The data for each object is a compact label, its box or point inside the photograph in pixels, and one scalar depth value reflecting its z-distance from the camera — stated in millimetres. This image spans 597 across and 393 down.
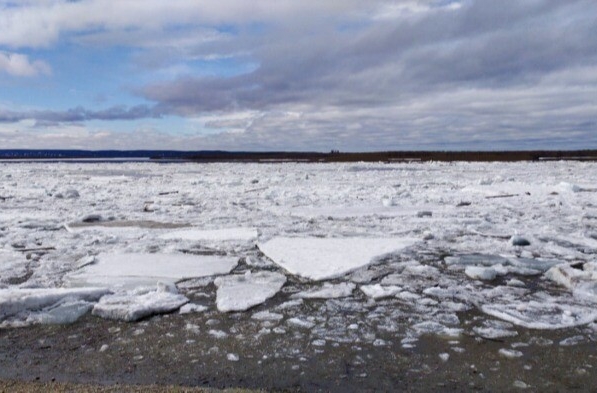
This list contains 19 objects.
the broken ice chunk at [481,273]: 4320
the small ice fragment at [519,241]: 5562
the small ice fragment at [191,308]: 3578
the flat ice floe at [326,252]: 4633
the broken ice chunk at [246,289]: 3721
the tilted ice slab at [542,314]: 3291
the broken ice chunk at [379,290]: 3879
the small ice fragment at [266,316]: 3436
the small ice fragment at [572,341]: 2977
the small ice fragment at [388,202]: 9336
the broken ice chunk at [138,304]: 3453
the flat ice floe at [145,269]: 4324
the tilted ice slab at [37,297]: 3559
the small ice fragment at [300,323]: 3309
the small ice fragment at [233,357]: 2797
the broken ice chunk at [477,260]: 4801
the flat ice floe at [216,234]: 6191
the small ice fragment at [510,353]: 2822
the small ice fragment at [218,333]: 3139
